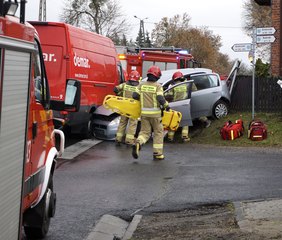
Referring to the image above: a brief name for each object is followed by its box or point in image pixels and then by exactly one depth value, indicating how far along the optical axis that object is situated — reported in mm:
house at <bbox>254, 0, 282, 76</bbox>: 19859
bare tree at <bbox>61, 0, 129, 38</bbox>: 53881
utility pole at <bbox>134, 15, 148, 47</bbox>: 71550
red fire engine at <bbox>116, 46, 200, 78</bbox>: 25688
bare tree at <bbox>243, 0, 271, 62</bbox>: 60562
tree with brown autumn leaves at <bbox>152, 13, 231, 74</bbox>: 71812
